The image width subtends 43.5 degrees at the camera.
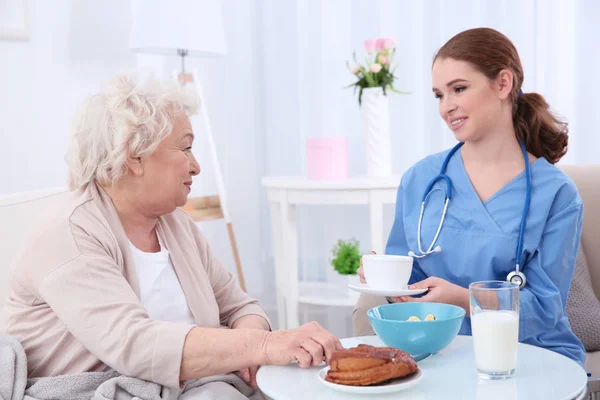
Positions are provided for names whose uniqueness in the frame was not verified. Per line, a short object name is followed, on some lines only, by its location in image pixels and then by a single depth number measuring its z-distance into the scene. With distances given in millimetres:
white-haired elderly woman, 1300
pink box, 2742
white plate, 1085
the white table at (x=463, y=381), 1102
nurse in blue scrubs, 1627
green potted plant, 2887
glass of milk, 1145
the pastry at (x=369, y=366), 1101
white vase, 2760
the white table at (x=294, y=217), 2605
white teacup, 1400
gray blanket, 1298
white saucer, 1350
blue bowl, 1229
